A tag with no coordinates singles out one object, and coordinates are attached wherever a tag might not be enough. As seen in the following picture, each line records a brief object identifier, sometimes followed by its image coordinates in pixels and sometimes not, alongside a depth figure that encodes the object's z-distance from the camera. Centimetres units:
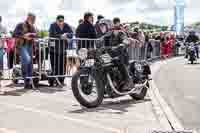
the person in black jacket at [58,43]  1385
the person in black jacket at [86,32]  1437
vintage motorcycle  988
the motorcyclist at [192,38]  3083
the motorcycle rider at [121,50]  1057
